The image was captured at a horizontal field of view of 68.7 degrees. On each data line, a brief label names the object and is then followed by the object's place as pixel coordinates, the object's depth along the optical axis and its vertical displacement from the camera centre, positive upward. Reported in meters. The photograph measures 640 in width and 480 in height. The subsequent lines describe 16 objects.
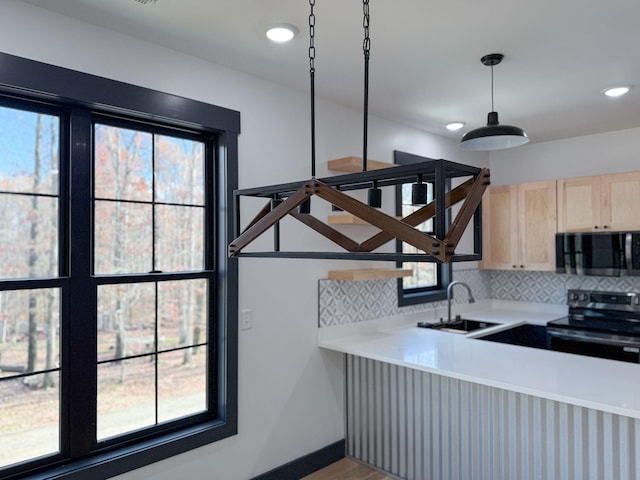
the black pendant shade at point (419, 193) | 1.19 +0.15
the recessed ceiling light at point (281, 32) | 2.11 +1.03
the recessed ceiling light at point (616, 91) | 2.93 +1.02
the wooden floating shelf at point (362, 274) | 3.12 -0.13
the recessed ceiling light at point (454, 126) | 3.77 +1.04
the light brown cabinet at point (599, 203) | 3.58 +0.39
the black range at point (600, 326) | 3.27 -0.58
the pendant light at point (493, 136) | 2.37 +0.60
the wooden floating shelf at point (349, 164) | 3.08 +0.60
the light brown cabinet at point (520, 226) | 4.03 +0.24
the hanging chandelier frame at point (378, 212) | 0.98 +0.11
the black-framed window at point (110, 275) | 2.01 -0.09
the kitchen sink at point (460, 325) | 3.75 -0.59
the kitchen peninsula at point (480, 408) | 2.20 -0.86
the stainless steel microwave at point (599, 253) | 3.52 -0.01
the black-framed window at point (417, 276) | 3.74 -0.20
